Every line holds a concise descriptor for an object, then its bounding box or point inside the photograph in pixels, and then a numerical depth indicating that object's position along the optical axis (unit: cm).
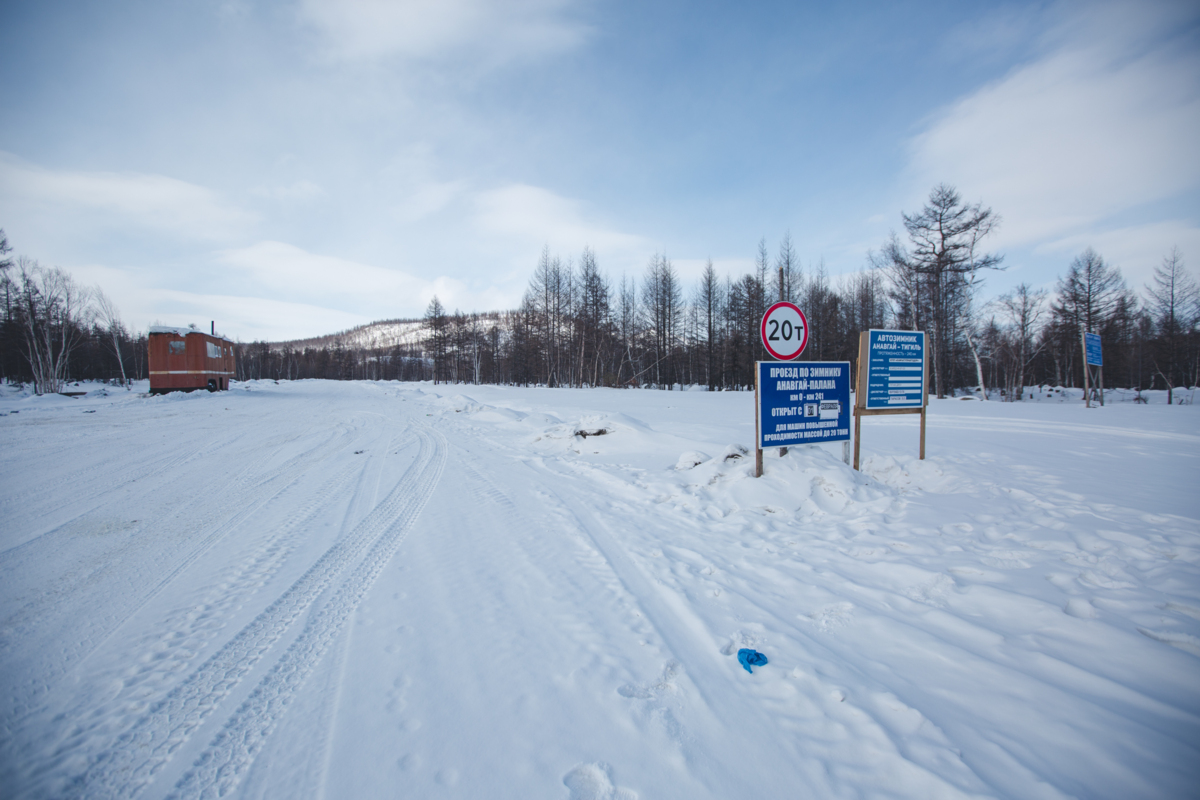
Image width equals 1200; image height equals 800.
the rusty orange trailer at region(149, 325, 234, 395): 2434
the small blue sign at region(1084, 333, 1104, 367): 1831
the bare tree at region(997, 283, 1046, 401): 3114
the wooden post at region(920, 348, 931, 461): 677
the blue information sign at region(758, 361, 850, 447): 607
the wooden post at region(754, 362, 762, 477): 593
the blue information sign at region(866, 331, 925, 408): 678
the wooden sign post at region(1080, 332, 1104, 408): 1827
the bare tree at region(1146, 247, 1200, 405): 2792
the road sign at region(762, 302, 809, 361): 618
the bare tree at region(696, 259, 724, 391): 3859
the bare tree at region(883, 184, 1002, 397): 2344
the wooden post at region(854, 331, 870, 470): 662
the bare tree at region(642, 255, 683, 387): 4425
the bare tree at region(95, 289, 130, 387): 3947
